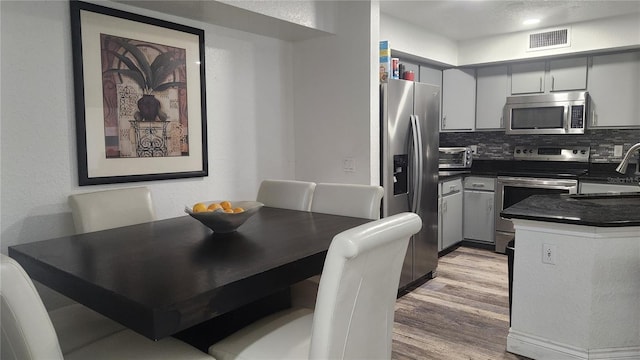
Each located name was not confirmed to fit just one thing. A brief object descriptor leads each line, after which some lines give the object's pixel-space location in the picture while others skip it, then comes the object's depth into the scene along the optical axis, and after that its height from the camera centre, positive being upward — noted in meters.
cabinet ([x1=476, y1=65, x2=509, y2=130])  5.00 +0.57
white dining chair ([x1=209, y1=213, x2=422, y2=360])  1.28 -0.55
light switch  3.39 -0.15
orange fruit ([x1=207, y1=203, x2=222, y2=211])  2.01 -0.28
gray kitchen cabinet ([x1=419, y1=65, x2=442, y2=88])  4.91 +0.80
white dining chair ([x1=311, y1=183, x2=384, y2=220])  2.44 -0.32
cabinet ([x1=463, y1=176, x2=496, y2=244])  4.86 -0.73
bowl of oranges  1.92 -0.31
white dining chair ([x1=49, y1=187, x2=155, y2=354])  1.65 -0.38
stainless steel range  4.43 -0.33
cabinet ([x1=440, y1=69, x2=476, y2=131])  5.18 +0.55
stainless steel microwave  4.41 +0.32
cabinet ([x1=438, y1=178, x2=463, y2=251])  4.53 -0.74
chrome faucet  2.60 -0.11
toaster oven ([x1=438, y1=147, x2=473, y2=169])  5.15 -0.15
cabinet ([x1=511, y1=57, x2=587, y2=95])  4.51 +0.72
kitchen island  2.25 -0.73
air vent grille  4.40 +1.07
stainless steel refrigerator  3.43 -0.14
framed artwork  2.38 +0.30
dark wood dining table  1.20 -0.41
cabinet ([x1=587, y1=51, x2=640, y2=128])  4.23 +0.52
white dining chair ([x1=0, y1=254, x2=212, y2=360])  1.08 -0.44
